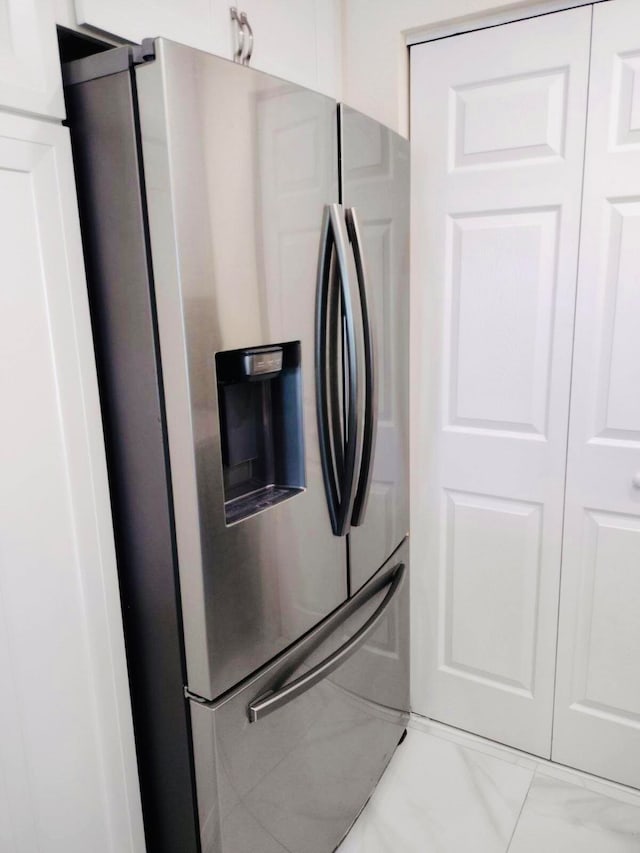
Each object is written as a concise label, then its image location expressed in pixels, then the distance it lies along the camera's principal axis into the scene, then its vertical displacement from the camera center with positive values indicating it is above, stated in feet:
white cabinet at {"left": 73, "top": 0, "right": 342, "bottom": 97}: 3.34 +1.67
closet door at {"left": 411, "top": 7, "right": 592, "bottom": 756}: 5.01 -0.53
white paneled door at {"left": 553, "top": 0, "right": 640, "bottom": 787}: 4.74 -1.31
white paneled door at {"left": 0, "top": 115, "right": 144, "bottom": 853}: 3.07 -1.21
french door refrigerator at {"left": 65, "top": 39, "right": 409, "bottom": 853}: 3.22 -0.67
